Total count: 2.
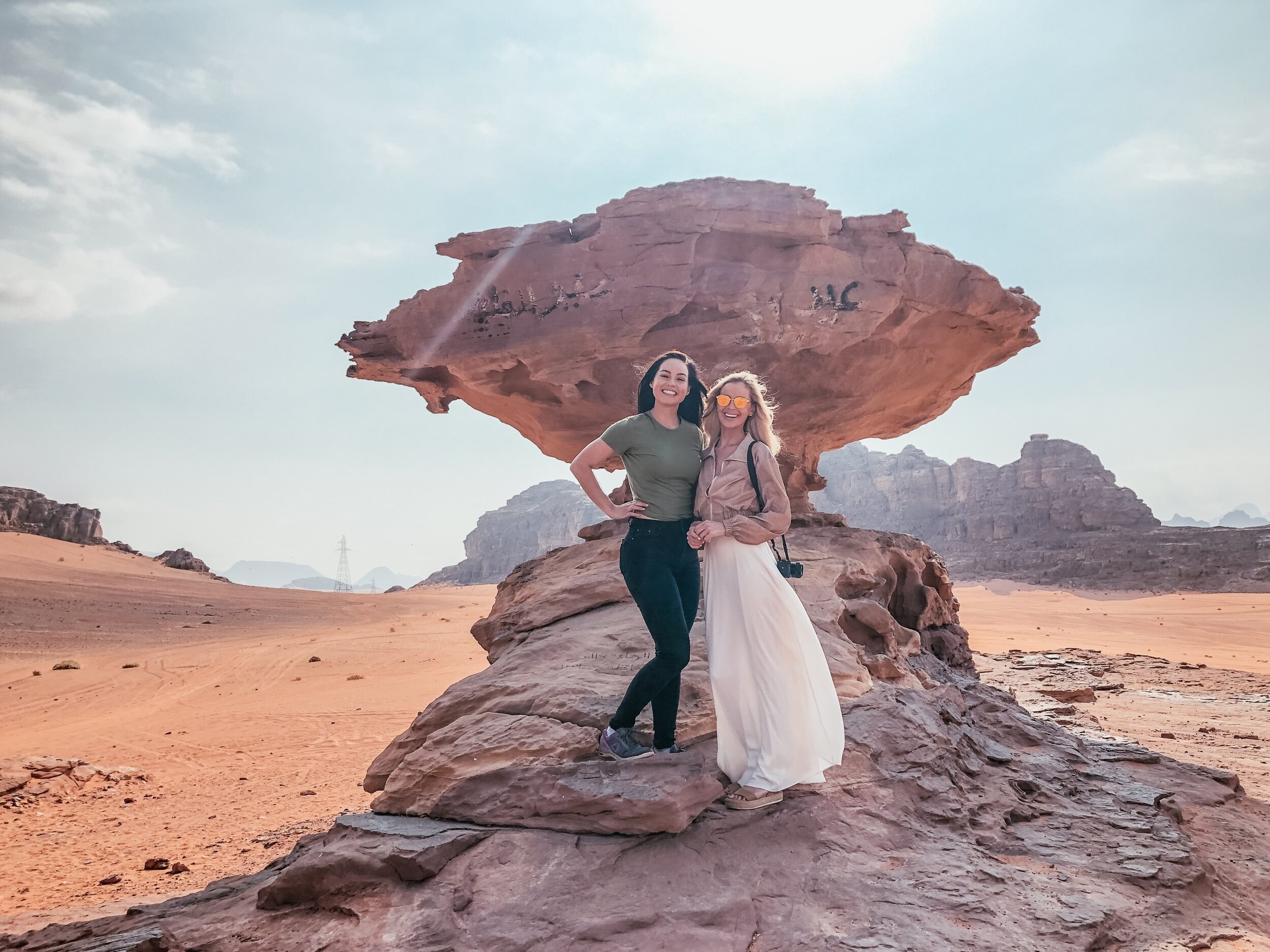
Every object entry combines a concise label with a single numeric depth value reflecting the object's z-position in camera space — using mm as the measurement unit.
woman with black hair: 3445
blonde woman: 3447
